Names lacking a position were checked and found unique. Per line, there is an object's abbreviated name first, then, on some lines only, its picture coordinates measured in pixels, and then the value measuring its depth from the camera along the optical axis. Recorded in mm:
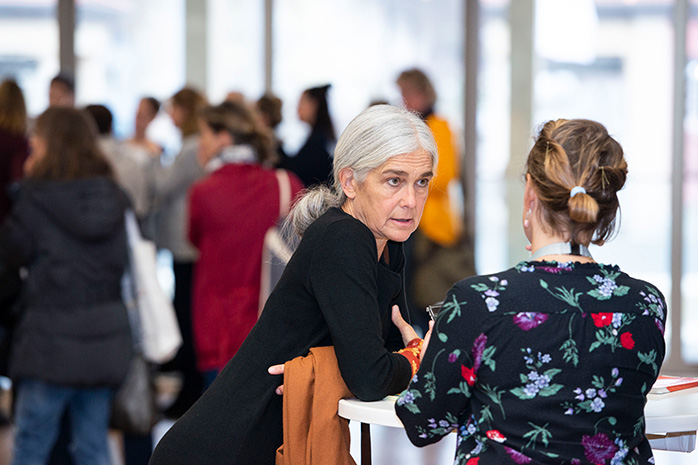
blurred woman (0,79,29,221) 8766
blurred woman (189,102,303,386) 7605
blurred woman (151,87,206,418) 9617
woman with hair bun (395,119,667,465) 2932
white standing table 3336
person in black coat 6184
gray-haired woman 3430
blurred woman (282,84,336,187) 9969
